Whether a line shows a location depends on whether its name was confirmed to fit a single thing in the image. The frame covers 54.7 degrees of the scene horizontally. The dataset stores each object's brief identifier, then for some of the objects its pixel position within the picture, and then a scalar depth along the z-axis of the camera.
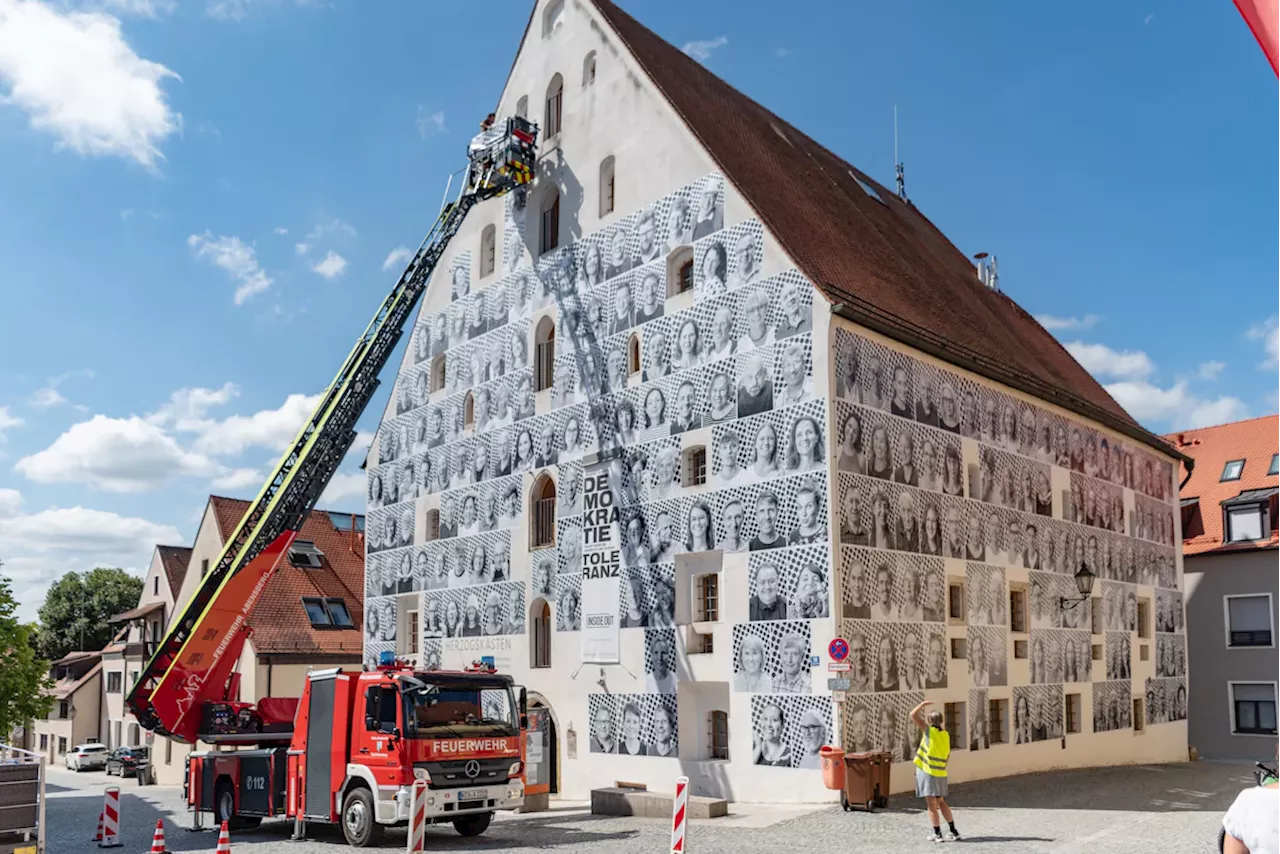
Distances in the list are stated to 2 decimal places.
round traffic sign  20.42
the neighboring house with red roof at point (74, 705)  66.06
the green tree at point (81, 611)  84.56
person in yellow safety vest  16.06
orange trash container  20.30
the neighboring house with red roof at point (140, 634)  52.28
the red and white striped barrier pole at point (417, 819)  13.59
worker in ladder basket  30.67
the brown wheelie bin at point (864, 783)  19.80
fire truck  17.67
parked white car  58.03
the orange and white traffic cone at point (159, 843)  15.42
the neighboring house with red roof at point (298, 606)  40.72
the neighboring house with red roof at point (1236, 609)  37.06
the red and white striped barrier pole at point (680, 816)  13.27
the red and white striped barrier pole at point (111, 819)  19.52
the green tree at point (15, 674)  30.72
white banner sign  25.95
